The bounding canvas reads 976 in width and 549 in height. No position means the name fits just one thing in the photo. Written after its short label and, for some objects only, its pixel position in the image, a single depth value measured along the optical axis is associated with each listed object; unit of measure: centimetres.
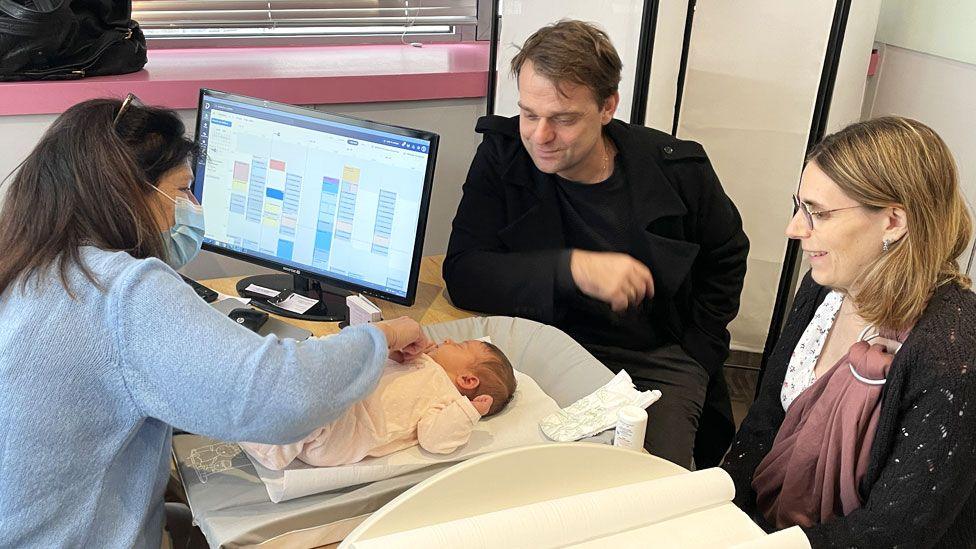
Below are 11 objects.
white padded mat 128
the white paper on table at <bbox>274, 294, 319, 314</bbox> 194
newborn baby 131
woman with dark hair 109
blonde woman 138
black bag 202
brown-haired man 192
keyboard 197
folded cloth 145
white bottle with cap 138
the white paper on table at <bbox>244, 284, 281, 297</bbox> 200
